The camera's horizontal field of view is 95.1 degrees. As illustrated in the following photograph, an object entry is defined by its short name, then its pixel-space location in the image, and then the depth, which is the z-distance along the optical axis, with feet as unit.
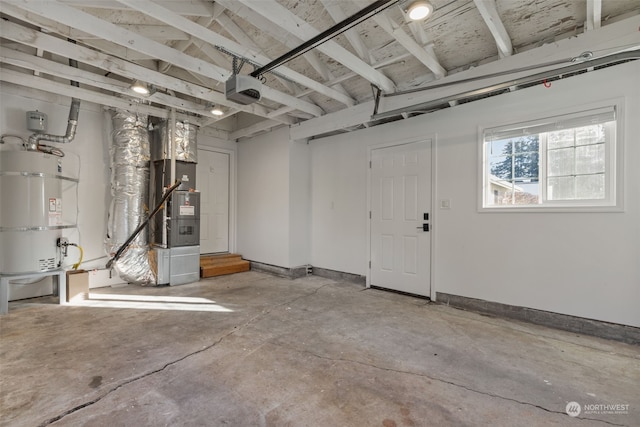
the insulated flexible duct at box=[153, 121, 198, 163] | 14.58
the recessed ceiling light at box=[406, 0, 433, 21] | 6.99
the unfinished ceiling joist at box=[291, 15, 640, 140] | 8.21
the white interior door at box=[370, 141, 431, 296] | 12.92
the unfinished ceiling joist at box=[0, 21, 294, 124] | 8.54
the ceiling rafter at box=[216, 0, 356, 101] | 7.80
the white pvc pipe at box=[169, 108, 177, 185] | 14.49
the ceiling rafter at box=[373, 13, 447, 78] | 8.14
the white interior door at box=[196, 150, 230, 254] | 18.53
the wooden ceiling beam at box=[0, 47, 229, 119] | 9.62
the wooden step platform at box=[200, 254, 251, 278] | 16.57
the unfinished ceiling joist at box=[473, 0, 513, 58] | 7.93
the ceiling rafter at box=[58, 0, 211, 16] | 7.86
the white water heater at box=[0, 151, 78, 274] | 10.89
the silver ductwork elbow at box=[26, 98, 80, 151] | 12.56
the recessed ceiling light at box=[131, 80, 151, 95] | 11.53
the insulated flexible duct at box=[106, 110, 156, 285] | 13.83
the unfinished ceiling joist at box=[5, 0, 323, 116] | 7.39
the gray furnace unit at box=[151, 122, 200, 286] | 14.62
